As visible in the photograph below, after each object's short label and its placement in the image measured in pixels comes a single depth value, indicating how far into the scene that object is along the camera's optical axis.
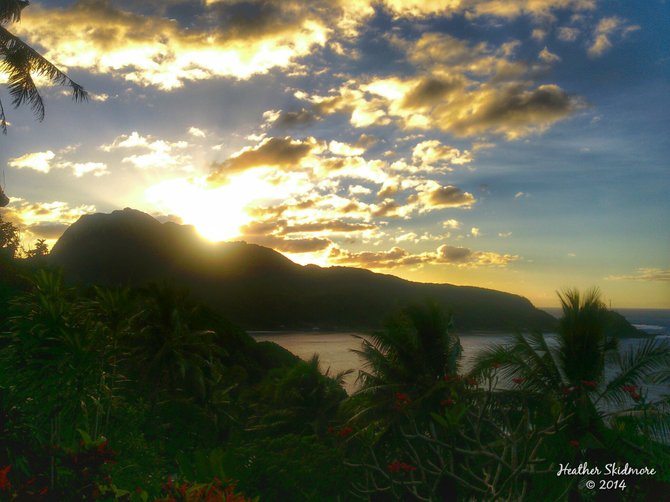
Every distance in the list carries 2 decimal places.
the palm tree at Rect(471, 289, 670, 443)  16.73
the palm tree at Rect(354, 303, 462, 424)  22.59
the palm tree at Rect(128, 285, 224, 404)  32.31
